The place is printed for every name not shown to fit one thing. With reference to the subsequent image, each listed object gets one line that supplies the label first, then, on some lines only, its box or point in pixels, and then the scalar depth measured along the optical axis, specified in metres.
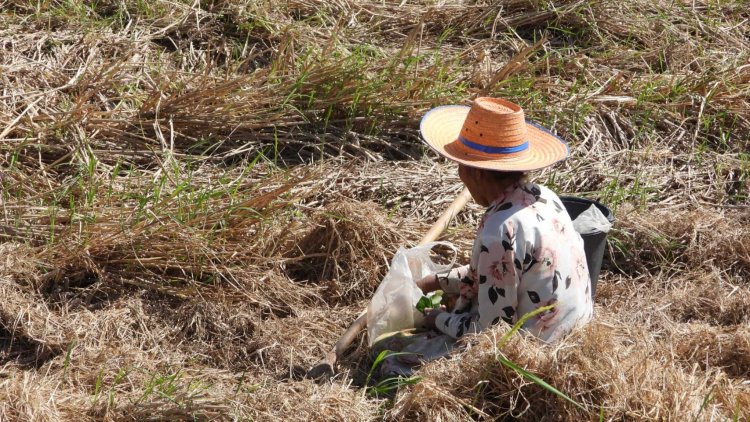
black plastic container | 7.70
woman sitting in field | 6.38
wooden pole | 7.06
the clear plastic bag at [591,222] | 7.65
